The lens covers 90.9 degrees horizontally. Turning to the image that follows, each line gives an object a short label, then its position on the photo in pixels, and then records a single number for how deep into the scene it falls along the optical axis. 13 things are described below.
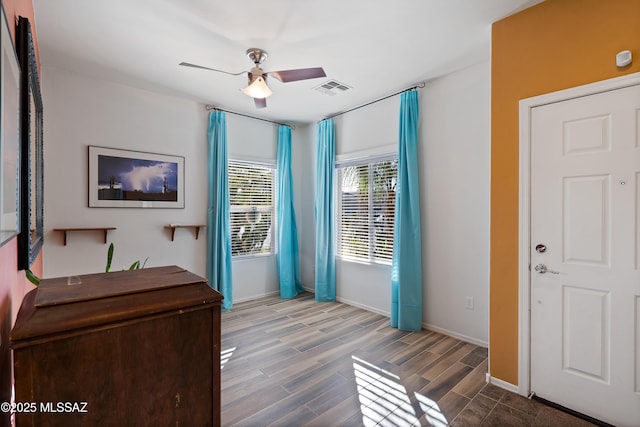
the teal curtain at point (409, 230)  3.54
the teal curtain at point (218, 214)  4.18
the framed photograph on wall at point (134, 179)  3.43
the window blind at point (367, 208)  4.01
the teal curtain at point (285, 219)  4.90
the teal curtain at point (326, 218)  4.61
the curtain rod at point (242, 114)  4.25
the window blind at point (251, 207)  4.62
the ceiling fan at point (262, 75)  2.66
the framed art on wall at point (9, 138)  0.85
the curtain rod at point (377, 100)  3.55
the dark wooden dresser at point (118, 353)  0.74
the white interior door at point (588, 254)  1.88
